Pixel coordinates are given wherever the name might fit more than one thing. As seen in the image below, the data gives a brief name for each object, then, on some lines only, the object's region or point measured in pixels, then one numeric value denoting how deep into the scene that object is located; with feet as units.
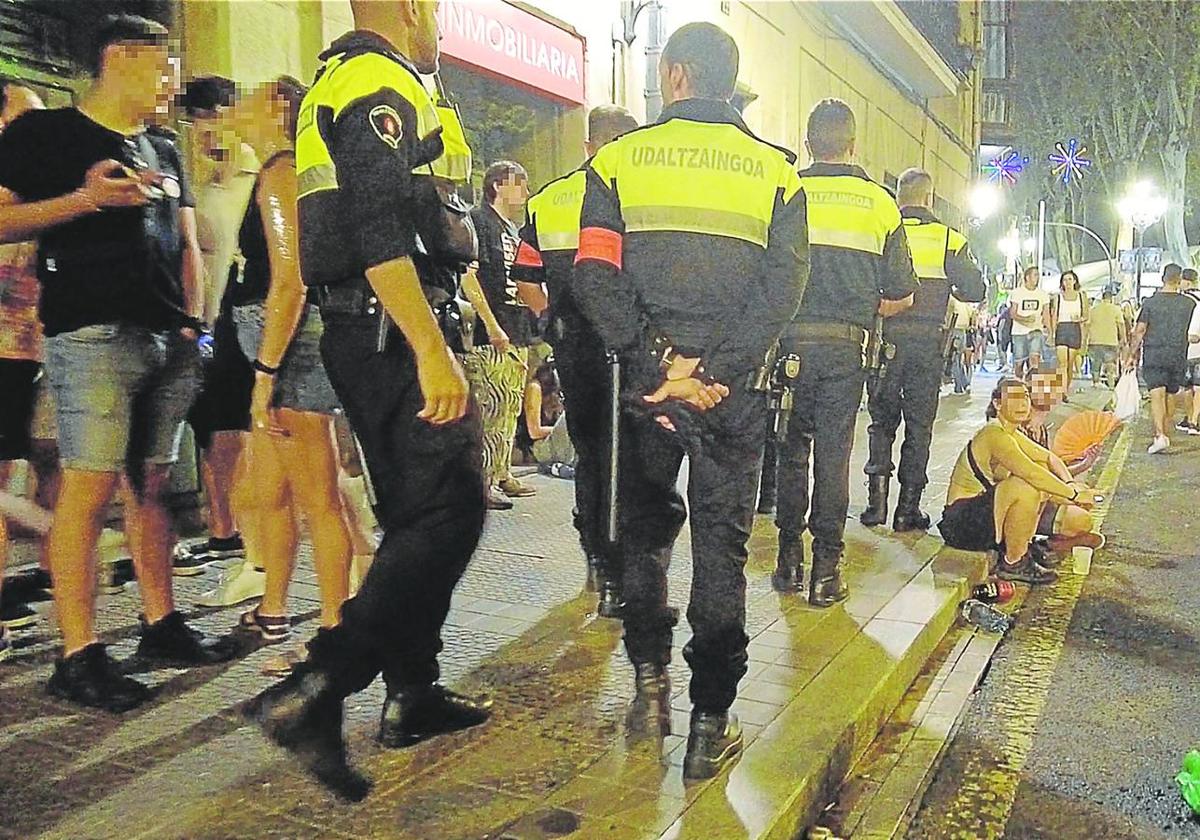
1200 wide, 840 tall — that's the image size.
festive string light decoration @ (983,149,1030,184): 138.82
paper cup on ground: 23.02
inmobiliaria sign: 27.94
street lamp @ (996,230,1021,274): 168.14
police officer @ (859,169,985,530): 23.66
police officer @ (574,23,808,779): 11.09
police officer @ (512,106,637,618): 16.06
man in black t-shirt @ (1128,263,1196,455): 42.86
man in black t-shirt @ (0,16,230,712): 12.07
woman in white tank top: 57.67
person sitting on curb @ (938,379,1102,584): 21.07
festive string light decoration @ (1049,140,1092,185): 142.61
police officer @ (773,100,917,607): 17.49
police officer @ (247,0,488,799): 9.76
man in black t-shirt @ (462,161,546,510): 22.27
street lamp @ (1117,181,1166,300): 117.60
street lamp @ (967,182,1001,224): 103.68
